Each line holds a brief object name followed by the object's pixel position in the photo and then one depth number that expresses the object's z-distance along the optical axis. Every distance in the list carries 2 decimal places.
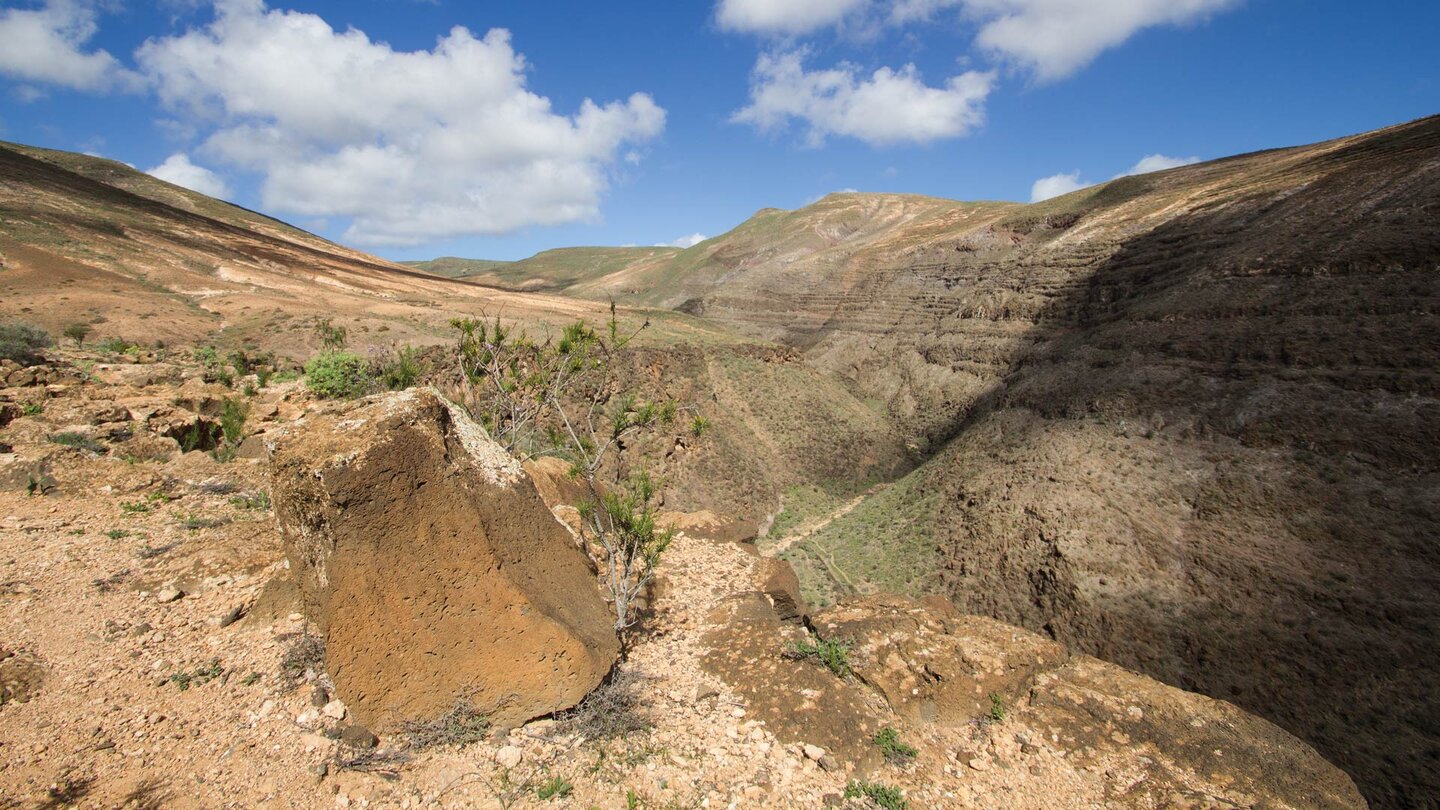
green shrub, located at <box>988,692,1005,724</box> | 6.82
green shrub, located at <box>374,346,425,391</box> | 14.74
